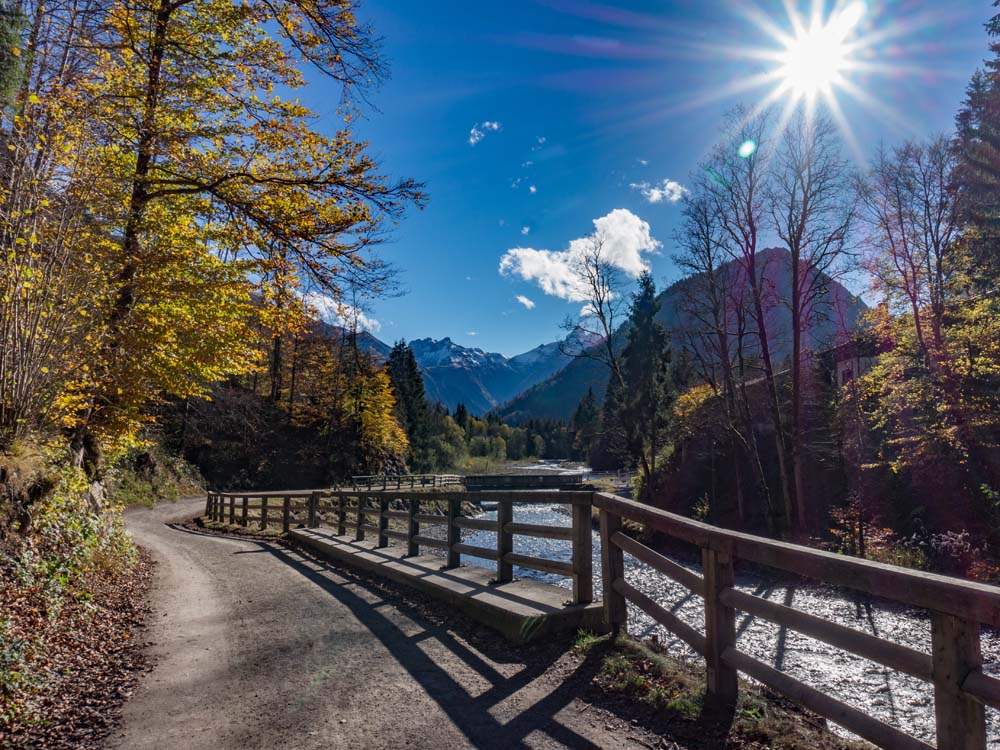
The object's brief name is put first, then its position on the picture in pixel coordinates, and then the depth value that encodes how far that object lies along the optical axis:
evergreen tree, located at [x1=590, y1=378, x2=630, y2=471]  37.09
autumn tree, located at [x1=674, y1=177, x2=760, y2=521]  20.56
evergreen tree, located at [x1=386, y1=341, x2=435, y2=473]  56.61
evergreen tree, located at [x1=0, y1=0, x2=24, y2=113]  5.87
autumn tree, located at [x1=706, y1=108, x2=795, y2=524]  18.58
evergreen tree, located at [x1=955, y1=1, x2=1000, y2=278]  15.07
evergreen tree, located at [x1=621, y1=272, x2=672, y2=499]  34.44
